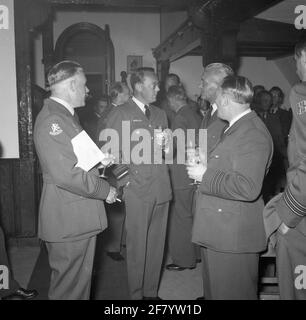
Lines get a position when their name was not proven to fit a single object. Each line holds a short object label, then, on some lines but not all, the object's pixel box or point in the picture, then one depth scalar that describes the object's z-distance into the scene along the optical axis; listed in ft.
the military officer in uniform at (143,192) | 8.46
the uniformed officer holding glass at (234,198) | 5.67
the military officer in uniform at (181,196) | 11.16
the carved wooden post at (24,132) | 13.28
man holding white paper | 6.36
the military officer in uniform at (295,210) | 5.43
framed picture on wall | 27.78
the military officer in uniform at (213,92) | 7.71
